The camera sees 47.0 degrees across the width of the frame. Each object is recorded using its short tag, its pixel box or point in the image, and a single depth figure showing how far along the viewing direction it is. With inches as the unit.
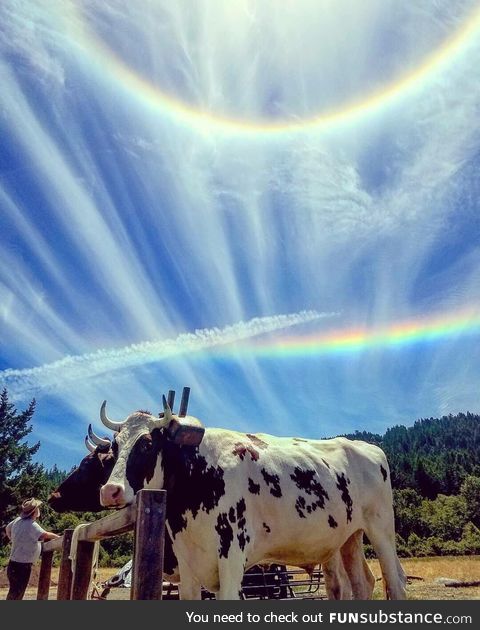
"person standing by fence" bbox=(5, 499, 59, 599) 337.7
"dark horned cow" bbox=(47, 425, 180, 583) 347.3
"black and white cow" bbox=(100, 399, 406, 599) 270.7
